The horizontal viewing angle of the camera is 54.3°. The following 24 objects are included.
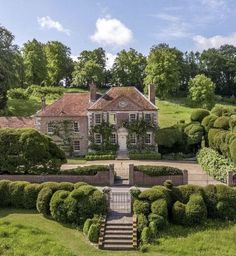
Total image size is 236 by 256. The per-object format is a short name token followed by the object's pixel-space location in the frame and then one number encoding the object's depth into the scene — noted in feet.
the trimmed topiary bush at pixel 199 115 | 90.63
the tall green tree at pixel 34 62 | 158.97
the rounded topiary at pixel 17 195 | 50.77
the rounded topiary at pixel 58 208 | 46.00
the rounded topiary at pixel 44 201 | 47.63
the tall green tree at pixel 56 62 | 172.82
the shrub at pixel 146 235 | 41.17
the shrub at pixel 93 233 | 41.81
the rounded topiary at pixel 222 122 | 76.46
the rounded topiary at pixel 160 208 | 44.25
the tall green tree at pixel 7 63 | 114.98
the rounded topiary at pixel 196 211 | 44.43
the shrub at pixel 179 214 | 44.54
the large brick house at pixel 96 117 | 90.89
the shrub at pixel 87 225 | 43.37
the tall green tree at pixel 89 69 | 165.84
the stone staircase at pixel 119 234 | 40.93
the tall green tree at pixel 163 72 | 143.60
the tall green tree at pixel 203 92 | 134.18
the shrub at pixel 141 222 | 42.95
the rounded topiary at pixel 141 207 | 45.15
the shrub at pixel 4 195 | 51.29
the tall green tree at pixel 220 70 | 188.99
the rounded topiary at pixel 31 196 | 50.19
